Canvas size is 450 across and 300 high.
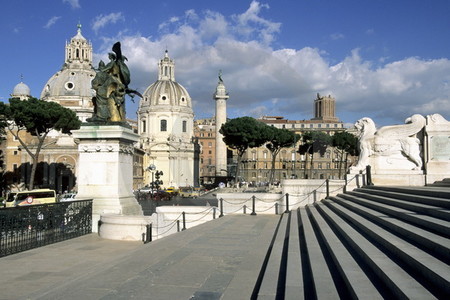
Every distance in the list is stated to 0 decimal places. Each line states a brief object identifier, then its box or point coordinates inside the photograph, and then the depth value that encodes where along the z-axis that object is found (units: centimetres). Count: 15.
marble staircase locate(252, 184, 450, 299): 429
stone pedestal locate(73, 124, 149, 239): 1318
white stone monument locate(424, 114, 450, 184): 1438
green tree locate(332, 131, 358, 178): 7112
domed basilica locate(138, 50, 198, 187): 9031
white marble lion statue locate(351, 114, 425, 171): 1489
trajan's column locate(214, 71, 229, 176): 8631
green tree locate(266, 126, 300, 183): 6724
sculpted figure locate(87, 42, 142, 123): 1391
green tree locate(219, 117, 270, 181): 6269
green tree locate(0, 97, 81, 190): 3909
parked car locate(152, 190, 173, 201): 4491
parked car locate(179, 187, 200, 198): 5257
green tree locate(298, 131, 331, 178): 8144
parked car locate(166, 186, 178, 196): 5422
